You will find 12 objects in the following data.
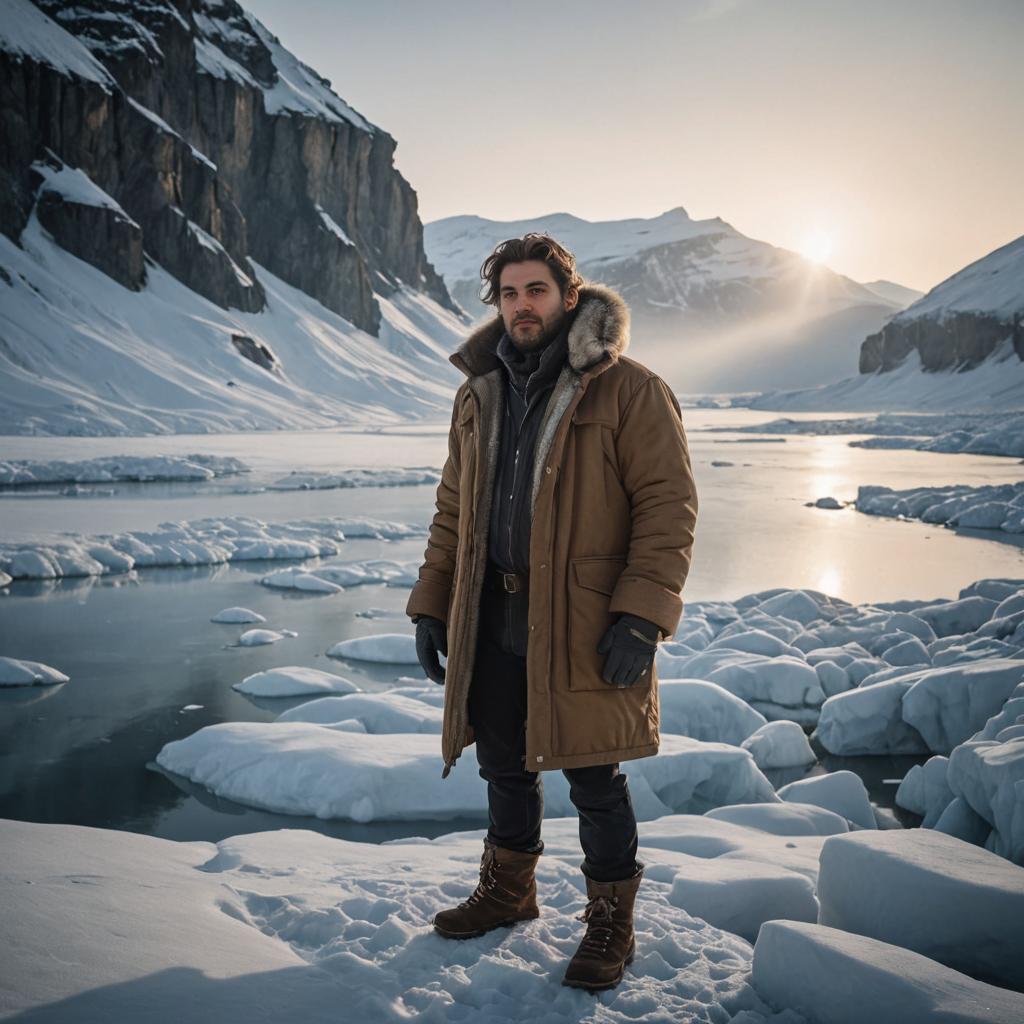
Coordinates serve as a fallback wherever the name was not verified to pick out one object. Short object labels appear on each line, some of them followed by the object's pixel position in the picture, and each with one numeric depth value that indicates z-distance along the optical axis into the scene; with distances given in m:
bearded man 2.39
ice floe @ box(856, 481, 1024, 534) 17.89
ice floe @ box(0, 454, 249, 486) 21.64
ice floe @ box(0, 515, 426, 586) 11.86
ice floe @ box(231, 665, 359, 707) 7.24
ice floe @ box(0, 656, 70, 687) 7.27
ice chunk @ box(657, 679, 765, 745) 6.27
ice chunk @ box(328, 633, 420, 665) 8.43
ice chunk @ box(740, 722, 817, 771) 6.14
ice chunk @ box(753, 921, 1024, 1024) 2.09
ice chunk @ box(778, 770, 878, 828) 4.94
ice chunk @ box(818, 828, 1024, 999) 2.62
